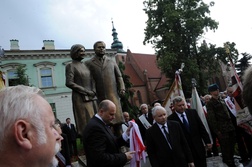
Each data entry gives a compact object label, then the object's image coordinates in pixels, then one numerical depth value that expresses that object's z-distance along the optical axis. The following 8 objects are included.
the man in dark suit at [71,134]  11.32
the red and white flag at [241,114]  5.31
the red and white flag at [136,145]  3.78
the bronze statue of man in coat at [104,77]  5.24
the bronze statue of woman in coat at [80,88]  4.91
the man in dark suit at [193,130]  5.26
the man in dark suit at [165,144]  4.40
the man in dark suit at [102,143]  3.11
